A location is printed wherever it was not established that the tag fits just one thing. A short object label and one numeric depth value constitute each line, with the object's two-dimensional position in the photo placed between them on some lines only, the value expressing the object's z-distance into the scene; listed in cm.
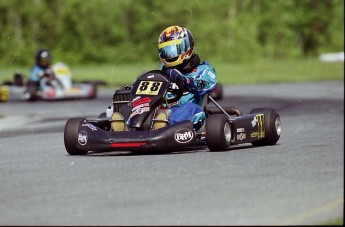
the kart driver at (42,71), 4341
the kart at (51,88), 4269
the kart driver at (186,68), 1858
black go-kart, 1730
